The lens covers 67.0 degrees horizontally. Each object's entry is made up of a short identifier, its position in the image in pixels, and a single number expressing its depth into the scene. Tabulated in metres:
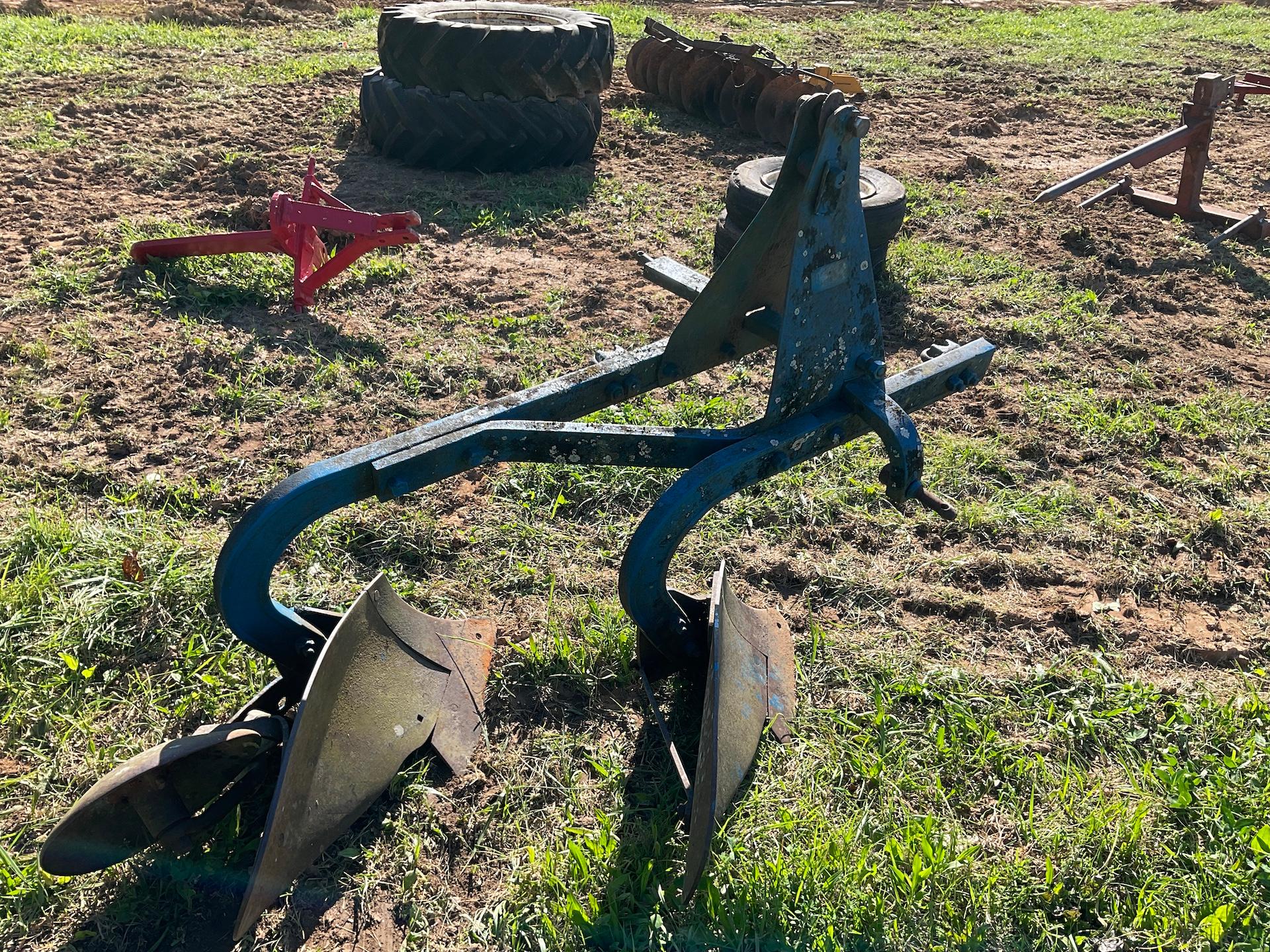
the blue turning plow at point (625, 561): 2.13
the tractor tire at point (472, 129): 6.52
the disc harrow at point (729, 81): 7.43
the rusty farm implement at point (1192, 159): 6.16
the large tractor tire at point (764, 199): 4.96
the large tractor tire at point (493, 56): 6.43
